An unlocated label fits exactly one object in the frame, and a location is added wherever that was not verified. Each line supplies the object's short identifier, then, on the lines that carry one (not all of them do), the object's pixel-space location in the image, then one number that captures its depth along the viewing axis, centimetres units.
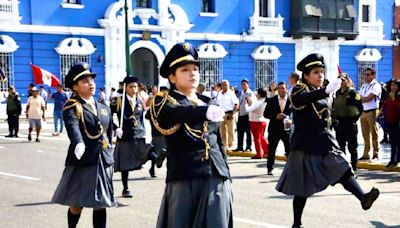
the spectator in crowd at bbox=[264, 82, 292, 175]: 1162
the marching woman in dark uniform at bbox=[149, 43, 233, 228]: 447
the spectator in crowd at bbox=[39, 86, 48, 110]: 2613
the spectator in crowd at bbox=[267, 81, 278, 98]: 1410
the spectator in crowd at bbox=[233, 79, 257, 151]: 1548
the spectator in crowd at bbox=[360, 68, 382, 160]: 1277
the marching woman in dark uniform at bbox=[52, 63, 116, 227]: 627
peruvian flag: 2134
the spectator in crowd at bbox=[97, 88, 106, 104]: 2741
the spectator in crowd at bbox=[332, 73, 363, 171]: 1130
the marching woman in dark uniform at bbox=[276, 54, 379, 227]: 659
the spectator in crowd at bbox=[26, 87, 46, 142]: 1939
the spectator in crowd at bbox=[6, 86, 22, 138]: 2042
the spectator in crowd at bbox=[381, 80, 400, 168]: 1183
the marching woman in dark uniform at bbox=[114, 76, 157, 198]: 932
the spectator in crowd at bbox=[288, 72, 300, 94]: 1147
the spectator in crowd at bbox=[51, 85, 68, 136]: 2102
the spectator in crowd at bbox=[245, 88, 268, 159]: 1429
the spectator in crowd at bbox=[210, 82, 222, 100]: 1744
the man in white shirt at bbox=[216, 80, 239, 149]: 1559
